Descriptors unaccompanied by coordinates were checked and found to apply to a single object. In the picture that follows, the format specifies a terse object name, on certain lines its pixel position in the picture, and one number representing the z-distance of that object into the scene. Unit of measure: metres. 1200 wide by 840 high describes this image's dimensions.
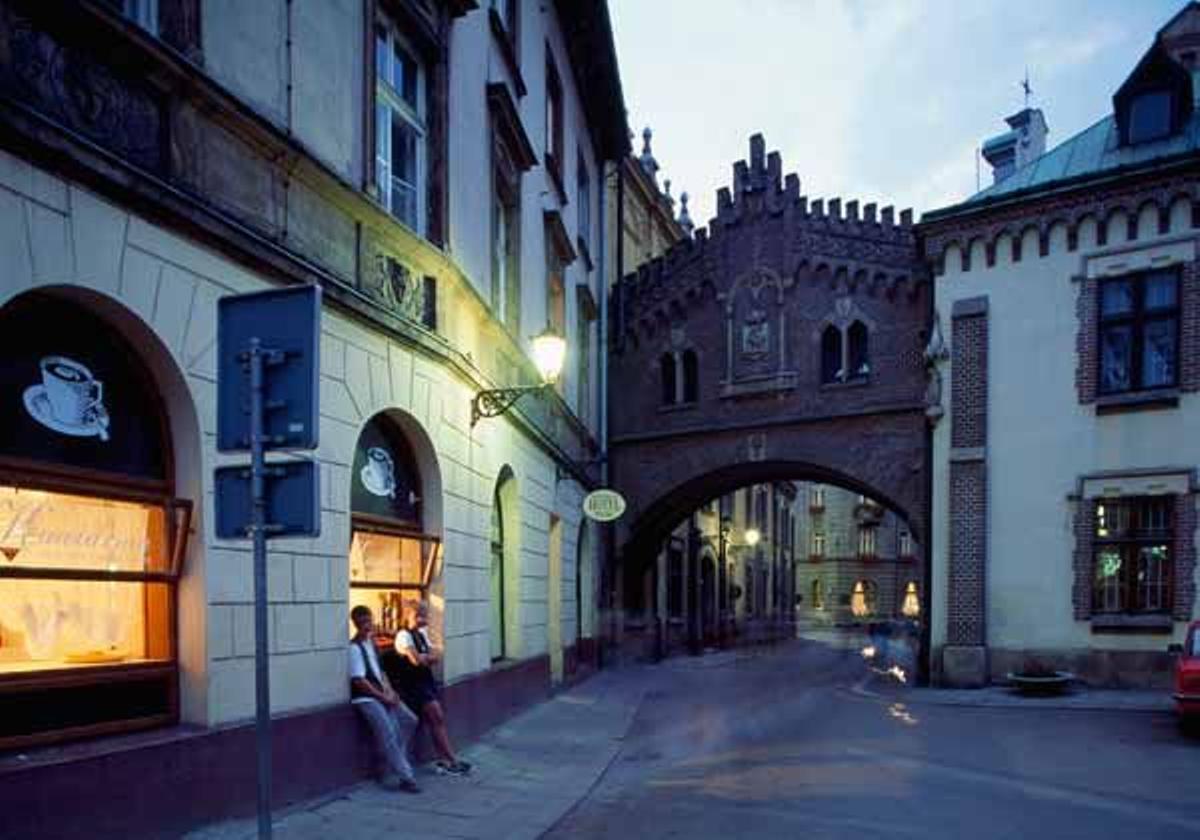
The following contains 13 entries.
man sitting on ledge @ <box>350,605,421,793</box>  8.27
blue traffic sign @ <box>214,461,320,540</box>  4.12
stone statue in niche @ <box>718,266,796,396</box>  22.36
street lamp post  34.81
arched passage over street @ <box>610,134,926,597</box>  20.75
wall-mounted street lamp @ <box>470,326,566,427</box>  11.47
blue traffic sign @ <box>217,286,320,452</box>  4.15
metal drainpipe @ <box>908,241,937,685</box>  18.91
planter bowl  16.69
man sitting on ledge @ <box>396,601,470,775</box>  9.08
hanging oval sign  19.86
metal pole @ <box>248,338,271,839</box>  4.05
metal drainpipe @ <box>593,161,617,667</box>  23.88
